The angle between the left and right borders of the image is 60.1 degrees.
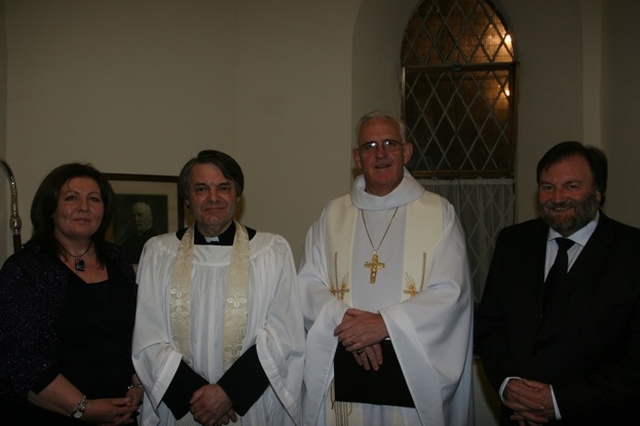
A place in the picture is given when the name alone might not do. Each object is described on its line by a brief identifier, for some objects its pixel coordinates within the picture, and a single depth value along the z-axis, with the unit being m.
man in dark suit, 2.31
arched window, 4.90
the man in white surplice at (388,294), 2.62
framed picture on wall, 3.95
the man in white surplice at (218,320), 2.48
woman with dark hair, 2.31
